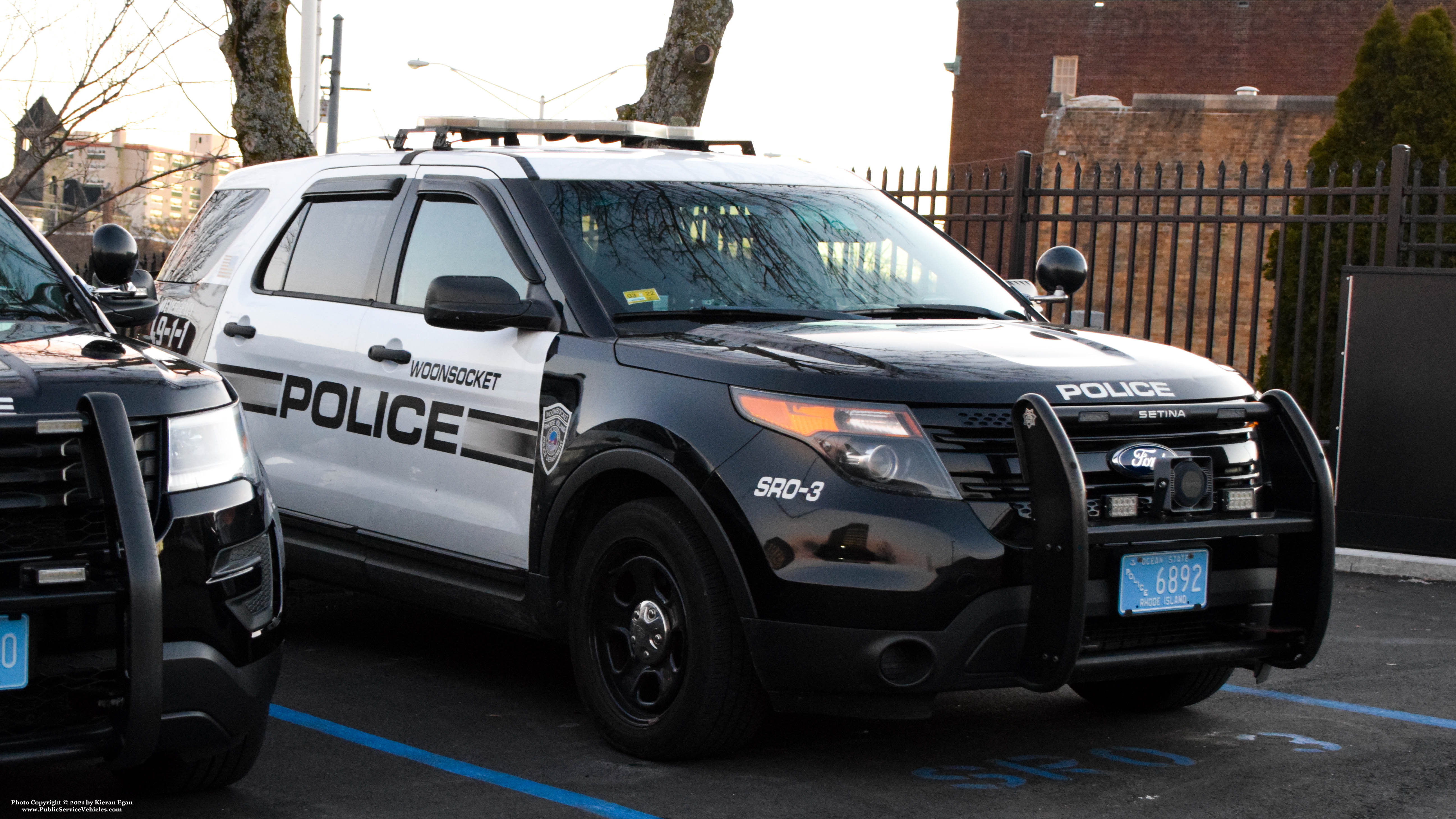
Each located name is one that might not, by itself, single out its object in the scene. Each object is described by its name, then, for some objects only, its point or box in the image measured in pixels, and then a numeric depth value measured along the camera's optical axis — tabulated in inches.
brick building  2090.3
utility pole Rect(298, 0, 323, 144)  847.1
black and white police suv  177.8
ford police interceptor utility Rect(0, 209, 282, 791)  143.9
